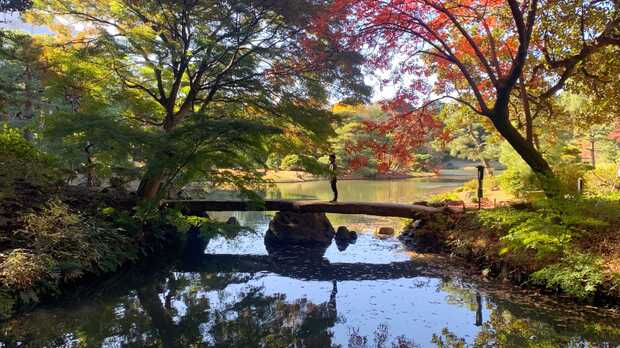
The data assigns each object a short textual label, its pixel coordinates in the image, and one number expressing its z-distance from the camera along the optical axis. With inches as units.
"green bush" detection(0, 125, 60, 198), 305.4
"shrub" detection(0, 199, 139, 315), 244.8
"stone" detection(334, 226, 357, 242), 510.0
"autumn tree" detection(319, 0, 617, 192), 322.7
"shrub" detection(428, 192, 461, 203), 641.3
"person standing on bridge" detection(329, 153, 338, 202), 455.5
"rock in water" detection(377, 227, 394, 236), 536.7
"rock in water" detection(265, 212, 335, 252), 494.3
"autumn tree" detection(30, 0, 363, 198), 336.5
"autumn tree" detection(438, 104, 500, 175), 471.0
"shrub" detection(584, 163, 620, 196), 546.0
